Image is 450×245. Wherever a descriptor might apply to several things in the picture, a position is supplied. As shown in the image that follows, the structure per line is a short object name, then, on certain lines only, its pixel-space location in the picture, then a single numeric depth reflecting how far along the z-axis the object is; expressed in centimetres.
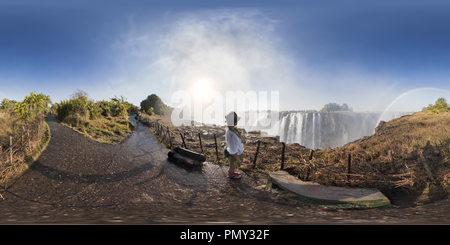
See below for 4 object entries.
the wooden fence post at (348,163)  419
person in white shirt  470
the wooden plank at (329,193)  331
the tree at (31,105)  995
